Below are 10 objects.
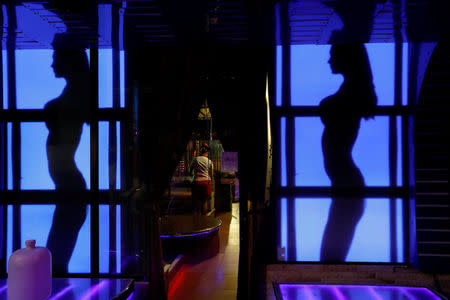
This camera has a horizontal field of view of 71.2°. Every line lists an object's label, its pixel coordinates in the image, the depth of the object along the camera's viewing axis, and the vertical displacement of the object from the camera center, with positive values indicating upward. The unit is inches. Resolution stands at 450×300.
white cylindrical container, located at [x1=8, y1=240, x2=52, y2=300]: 61.2 -23.8
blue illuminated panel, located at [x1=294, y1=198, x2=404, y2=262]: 137.9 -35.7
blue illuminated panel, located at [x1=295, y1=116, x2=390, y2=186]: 139.7 +0.3
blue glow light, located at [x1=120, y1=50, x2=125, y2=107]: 137.9 +32.9
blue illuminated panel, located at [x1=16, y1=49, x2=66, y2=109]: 137.9 +32.5
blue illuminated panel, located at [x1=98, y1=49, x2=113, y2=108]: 138.2 +34.7
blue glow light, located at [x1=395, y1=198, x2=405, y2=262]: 137.6 -35.4
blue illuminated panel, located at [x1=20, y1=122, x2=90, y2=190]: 137.5 -1.5
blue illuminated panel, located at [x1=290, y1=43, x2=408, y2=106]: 139.3 +34.4
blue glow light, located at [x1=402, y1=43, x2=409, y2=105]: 139.5 +31.9
